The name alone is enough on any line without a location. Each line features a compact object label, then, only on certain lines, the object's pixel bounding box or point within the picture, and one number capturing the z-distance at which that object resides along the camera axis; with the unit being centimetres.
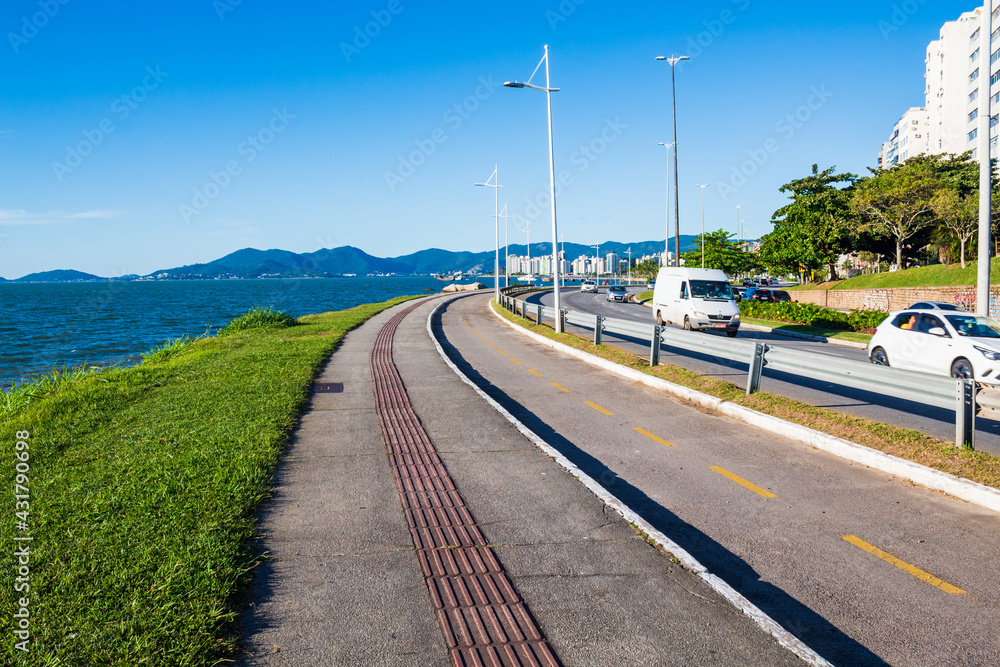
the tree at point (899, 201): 4547
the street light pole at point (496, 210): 5432
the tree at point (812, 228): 5469
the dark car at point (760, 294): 4452
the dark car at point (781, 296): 4558
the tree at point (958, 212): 4022
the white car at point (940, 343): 1256
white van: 2397
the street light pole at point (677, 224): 4264
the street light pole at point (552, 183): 2239
